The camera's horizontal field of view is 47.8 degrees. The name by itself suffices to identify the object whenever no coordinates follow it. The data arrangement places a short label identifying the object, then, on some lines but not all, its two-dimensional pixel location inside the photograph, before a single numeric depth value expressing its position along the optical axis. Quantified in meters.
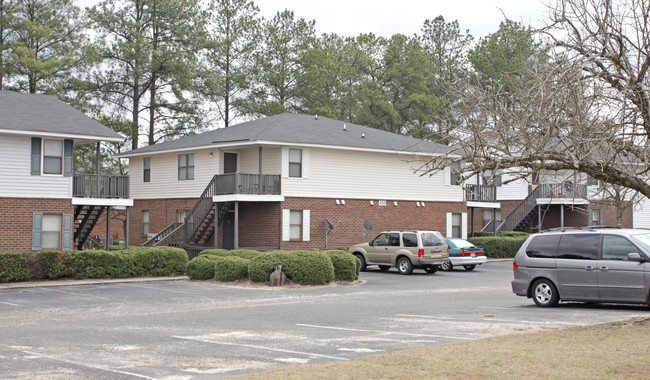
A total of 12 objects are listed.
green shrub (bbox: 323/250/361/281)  24.52
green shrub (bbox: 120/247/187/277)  26.41
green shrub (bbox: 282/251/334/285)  23.36
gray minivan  15.44
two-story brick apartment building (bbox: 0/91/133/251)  27.00
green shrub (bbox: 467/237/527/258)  39.31
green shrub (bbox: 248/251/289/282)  23.33
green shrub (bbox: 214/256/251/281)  24.23
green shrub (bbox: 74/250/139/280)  25.23
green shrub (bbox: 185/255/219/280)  25.27
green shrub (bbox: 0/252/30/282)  23.69
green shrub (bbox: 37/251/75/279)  24.58
